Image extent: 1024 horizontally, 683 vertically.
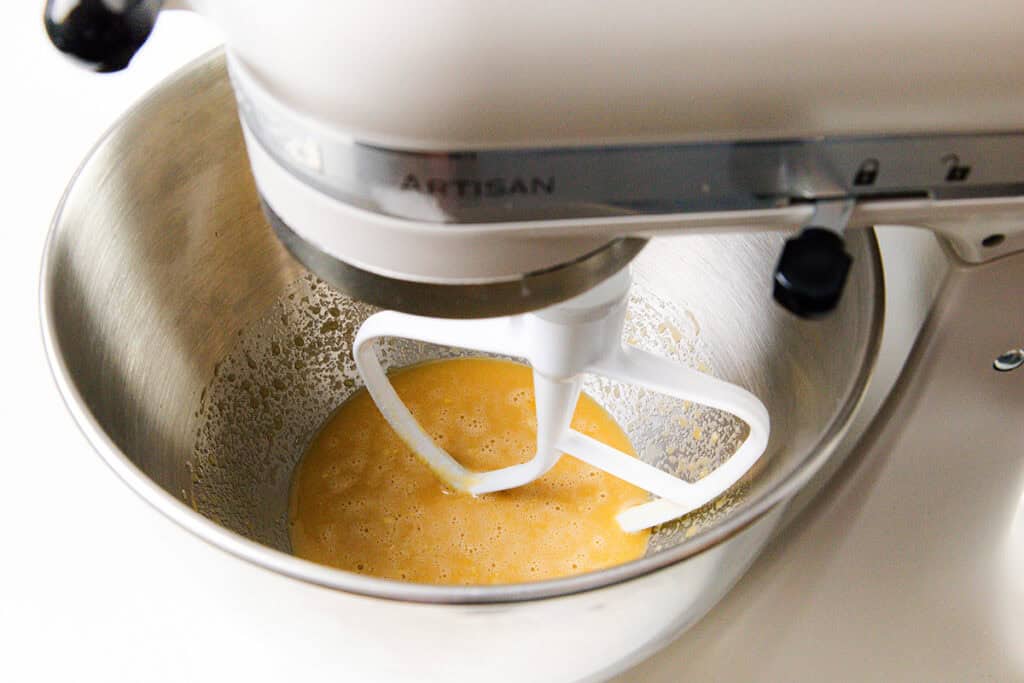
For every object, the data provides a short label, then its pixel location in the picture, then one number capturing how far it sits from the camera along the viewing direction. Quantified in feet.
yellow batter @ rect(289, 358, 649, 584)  1.91
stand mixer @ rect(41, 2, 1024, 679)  0.78
